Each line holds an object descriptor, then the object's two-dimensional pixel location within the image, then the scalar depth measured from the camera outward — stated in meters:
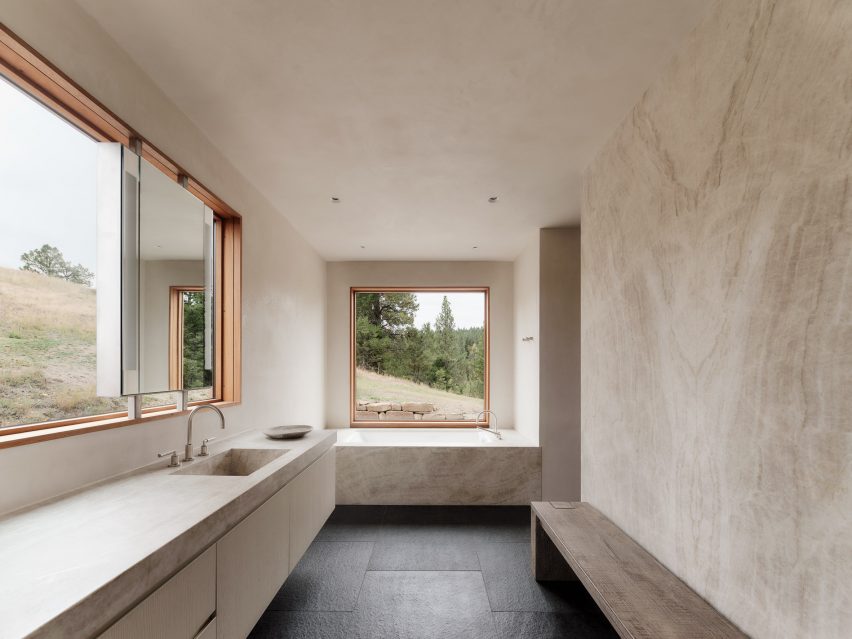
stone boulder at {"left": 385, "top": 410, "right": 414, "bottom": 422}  5.70
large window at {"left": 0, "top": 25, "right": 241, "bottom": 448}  1.46
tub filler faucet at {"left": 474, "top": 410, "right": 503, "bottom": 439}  4.95
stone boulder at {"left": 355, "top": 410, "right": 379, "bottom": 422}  5.73
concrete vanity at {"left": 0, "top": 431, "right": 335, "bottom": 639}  1.00
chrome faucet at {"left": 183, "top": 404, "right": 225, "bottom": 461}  2.22
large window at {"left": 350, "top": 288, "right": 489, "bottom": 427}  5.74
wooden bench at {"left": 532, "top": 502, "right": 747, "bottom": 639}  1.50
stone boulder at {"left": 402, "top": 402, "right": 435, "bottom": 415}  5.72
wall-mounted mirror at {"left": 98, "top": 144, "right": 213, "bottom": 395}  1.83
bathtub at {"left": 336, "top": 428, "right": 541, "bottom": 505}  4.43
